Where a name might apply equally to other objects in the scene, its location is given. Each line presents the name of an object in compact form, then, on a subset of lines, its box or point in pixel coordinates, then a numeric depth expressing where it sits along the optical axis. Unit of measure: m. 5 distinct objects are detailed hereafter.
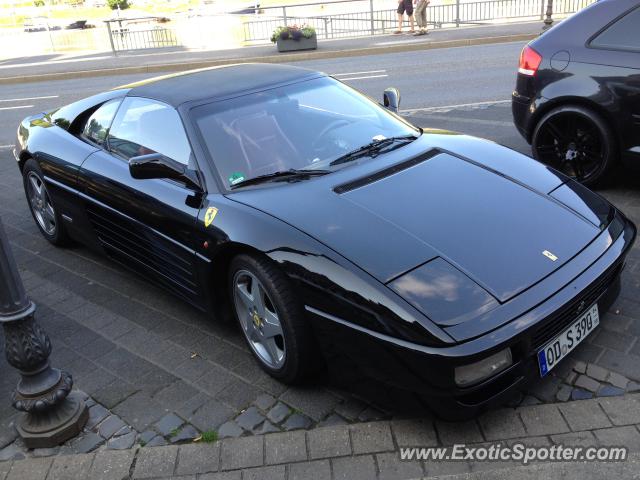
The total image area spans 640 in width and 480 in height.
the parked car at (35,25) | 40.00
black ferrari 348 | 2.55
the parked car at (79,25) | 38.66
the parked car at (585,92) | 4.81
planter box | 18.55
